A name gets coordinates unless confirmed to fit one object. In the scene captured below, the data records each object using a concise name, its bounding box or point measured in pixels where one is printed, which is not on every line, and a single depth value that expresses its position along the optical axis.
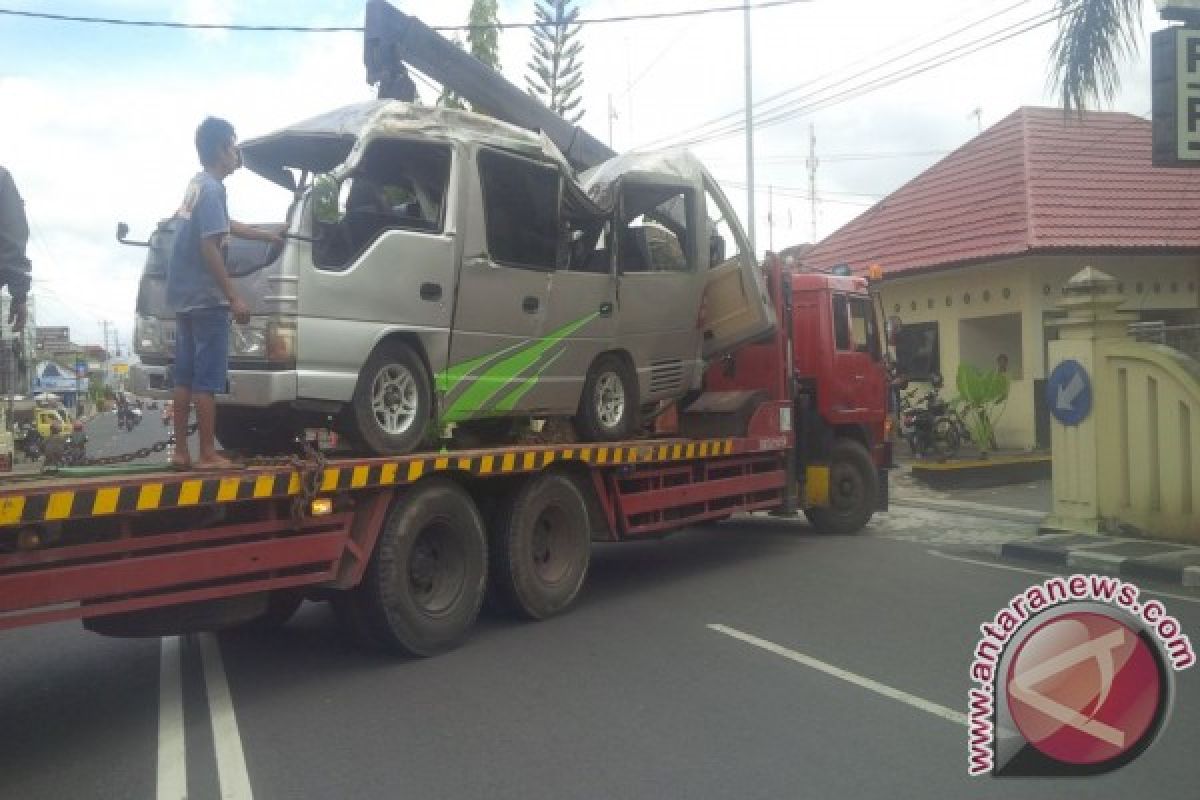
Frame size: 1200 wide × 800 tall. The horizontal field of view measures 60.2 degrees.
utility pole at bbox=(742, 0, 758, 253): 21.12
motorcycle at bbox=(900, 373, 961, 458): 16.53
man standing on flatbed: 5.49
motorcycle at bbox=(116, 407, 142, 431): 40.72
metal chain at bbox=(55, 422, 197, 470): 6.27
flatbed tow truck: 4.85
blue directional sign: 10.75
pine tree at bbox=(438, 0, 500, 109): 18.28
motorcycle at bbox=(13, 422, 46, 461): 24.77
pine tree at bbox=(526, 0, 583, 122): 26.81
